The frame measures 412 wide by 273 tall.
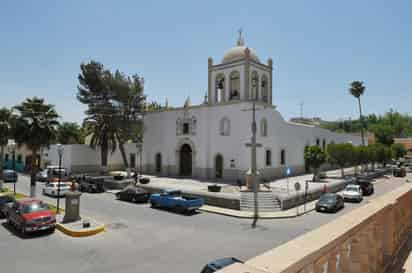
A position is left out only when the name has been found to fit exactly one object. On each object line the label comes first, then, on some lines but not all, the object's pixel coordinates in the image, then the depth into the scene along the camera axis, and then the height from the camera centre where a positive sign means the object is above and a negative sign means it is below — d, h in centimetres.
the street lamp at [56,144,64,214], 1982 +7
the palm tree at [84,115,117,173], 3966 +295
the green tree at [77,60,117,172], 3850 +689
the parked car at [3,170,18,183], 3699 -353
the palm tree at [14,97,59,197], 2364 +198
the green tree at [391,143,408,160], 6261 +19
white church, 3344 +260
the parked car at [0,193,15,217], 1788 -346
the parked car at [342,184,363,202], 2592 -394
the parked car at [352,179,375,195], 2933 -373
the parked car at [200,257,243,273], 841 -344
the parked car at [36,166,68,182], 3731 -330
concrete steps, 2218 -416
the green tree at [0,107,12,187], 2997 +274
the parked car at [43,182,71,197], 2677 -367
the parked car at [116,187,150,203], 2450 -390
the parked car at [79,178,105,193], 2955 -379
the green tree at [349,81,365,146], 5434 +1182
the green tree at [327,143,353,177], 3791 -31
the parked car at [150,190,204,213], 2031 -378
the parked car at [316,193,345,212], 2159 -405
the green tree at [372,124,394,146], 6769 +356
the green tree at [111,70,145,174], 3906 +648
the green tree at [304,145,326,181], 3428 -77
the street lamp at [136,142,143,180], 4165 -5
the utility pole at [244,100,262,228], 2339 -133
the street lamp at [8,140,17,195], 5203 +35
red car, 1475 -356
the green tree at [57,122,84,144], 6003 +344
